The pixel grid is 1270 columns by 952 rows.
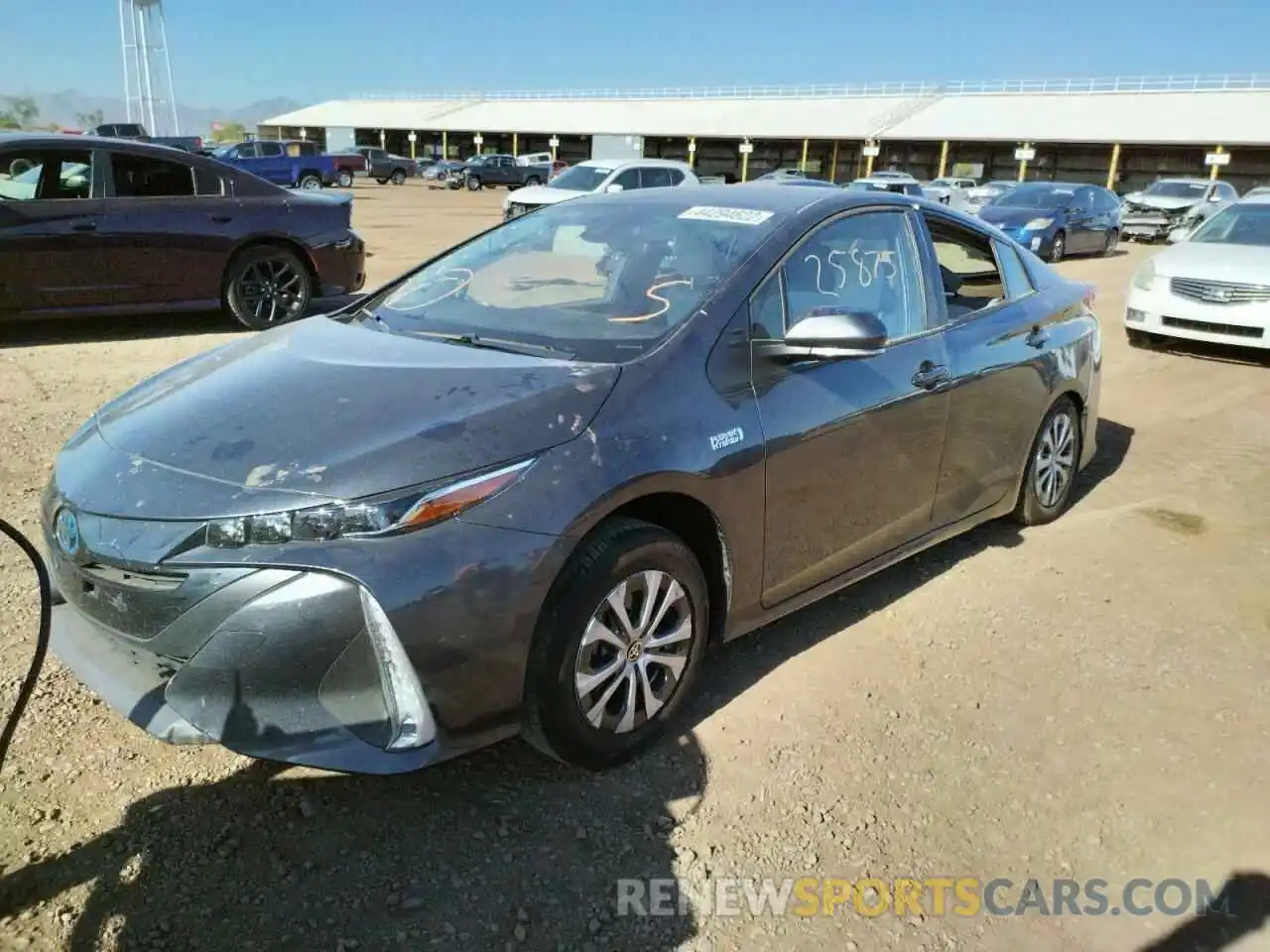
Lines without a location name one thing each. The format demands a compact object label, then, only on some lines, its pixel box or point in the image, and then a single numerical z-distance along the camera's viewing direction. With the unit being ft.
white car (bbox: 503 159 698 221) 63.52
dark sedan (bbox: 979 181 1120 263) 58.95
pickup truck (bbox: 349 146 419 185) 158.51
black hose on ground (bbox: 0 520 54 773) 7.16
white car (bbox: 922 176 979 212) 89.86
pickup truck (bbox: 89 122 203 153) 94.12
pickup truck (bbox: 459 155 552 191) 146.10
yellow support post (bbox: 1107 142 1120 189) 152.05
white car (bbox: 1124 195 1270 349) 29.32
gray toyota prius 7.53
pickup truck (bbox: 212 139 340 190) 119.44
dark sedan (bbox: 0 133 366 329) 24.57
